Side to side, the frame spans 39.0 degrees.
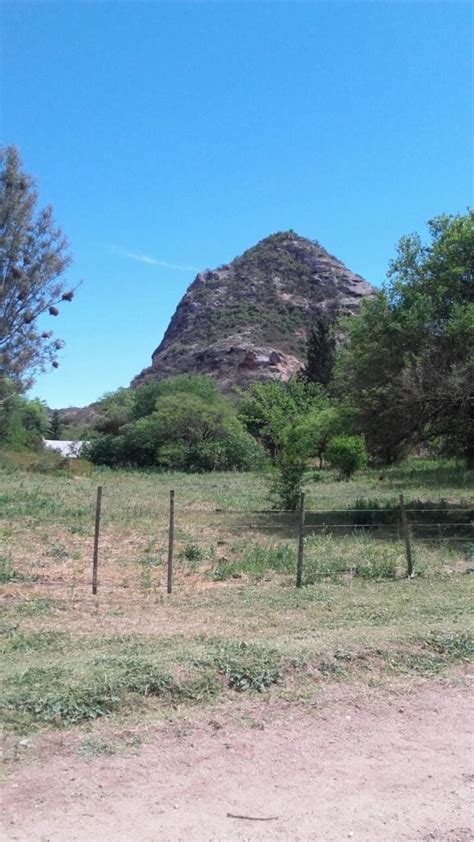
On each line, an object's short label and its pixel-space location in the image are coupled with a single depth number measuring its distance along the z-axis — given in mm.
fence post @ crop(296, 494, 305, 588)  9609
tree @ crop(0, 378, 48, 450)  52281
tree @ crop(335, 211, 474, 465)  16422
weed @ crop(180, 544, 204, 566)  12578
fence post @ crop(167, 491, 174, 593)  9555
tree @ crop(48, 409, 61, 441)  92688
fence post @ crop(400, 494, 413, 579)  10406
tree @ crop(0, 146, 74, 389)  20422
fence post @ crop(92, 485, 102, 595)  9422
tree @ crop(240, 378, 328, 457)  22672
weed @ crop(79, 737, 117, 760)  4341
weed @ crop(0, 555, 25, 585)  10203
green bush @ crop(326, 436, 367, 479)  37719
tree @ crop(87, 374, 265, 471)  49500
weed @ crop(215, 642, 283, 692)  5605
